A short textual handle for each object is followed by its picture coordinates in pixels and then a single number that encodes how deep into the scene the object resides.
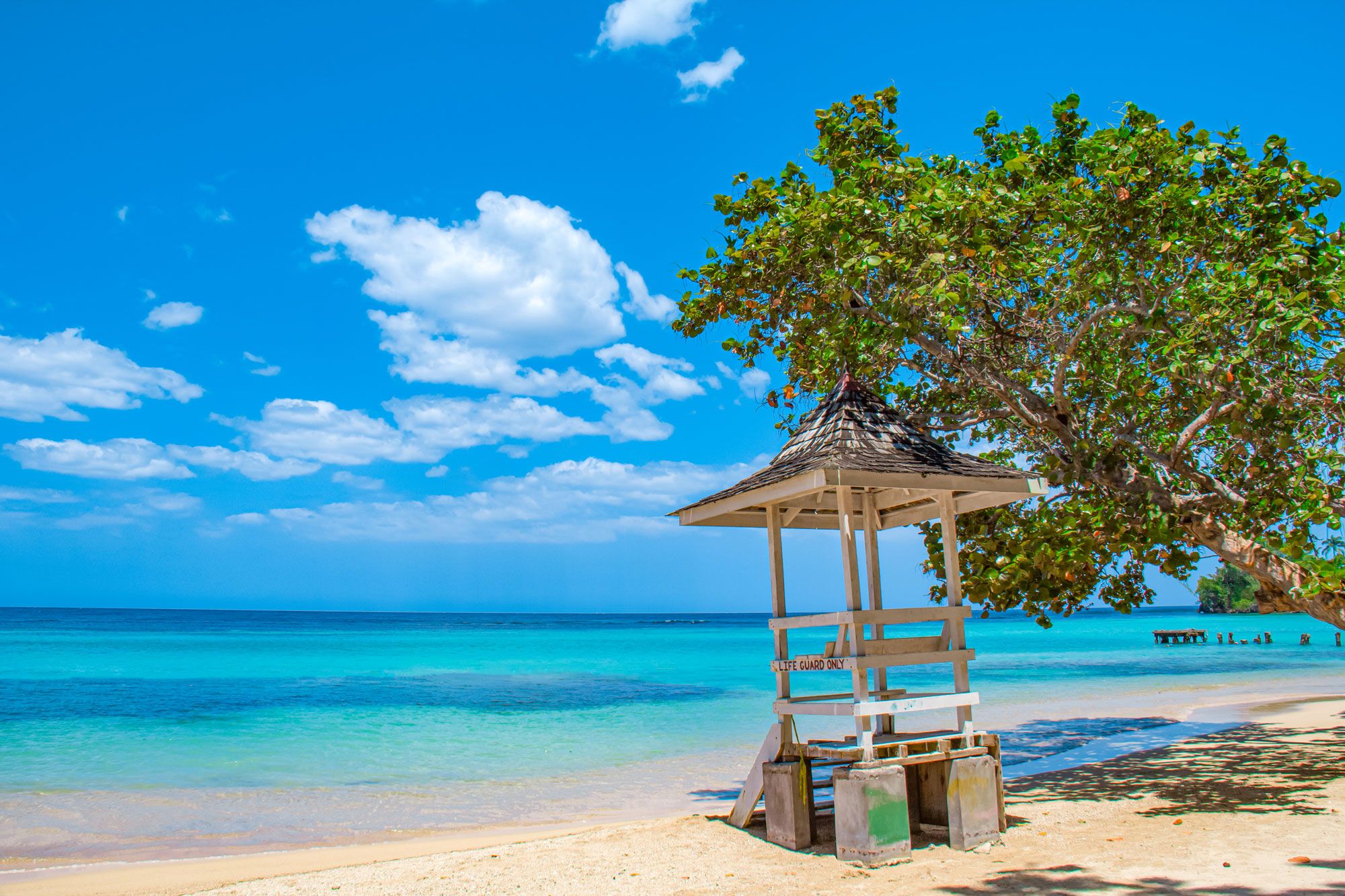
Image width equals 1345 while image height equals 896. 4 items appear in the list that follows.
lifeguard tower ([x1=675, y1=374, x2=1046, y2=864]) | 6.46
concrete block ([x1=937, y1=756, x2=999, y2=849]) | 6.74
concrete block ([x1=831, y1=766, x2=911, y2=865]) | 6.38
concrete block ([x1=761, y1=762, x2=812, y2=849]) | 7.04
